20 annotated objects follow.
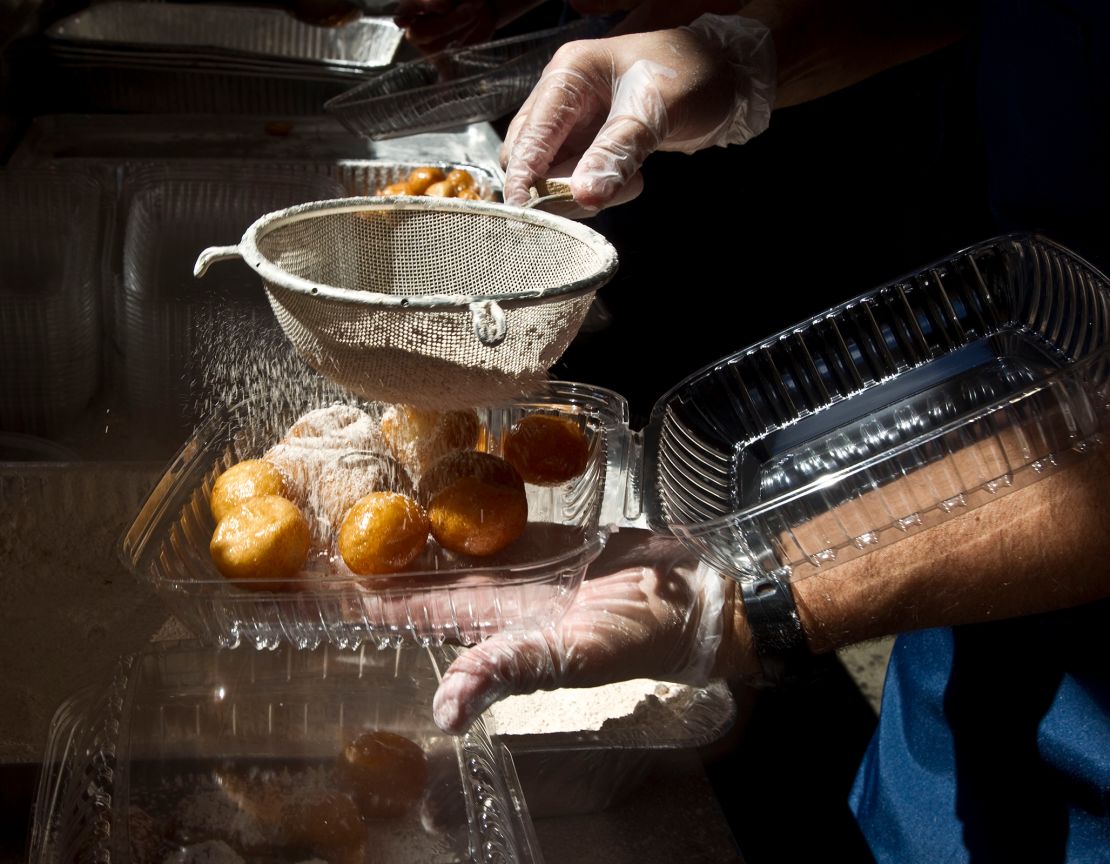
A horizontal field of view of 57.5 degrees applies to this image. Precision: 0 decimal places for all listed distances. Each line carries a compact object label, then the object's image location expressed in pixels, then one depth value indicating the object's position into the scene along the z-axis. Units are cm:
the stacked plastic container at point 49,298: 197
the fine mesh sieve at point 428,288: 104
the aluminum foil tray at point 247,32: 293
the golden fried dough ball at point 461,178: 240
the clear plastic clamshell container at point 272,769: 97
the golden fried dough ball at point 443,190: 230
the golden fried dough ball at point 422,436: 134
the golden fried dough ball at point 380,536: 113
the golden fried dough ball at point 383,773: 103
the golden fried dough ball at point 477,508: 119
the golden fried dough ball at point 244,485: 120
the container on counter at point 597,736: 118
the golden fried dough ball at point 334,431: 130
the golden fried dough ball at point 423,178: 236
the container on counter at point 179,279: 192
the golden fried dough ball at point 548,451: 134
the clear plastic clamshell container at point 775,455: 101
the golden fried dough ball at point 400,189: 233
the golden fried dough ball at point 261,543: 110
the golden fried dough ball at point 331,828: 97
